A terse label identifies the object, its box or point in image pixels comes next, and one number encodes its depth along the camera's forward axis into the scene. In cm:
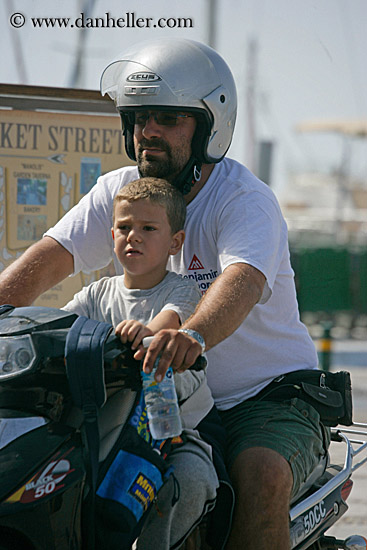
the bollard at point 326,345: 1750
